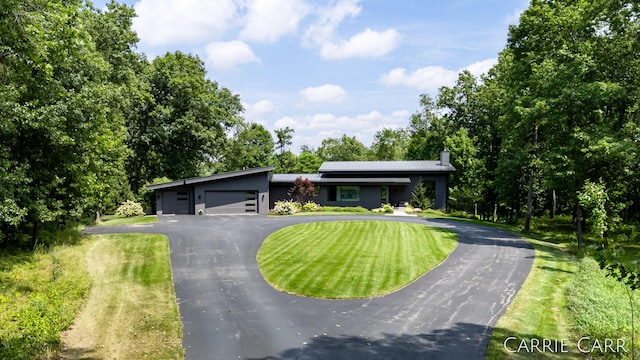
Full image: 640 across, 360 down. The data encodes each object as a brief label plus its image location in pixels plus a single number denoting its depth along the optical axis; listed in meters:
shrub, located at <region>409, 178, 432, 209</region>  36.78
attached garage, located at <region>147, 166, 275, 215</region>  33.97
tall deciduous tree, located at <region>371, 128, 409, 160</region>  74.06
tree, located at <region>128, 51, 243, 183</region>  41.25
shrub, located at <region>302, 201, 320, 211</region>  35.28
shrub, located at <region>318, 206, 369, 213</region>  34.88
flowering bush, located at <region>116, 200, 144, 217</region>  33.31
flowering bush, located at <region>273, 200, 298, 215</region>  32.91
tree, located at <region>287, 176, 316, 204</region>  35.84
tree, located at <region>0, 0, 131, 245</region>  11.31
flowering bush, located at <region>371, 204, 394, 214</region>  34.72
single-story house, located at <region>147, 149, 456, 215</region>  34.09
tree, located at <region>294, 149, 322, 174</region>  71.92
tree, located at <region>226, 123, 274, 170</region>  61.47
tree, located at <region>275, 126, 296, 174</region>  70.50
